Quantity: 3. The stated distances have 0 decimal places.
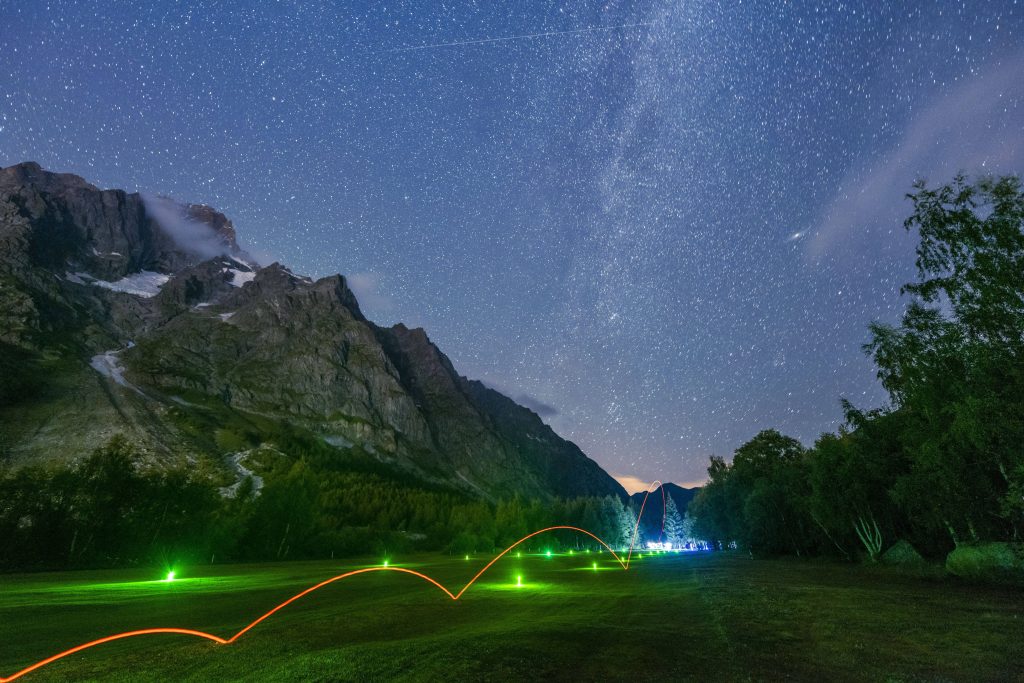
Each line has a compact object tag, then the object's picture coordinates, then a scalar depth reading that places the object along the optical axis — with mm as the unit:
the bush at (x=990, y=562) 32438
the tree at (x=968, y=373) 29812
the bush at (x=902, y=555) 51062
